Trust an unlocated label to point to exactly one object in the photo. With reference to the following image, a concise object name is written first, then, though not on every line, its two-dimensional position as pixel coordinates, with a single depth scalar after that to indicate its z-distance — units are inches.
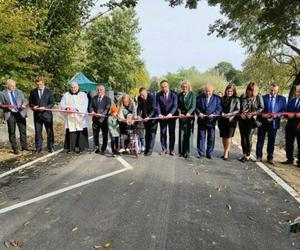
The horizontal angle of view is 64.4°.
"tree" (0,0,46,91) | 274.7
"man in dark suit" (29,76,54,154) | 270.5
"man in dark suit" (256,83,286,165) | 241.8
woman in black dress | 249.0
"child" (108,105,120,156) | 262.0
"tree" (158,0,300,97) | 345.2
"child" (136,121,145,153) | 261.4
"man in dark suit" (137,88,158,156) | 261.3
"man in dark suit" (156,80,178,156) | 259.8
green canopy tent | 702.0
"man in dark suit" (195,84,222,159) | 254.0
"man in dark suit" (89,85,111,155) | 268.2
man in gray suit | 266.8
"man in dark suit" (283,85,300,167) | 236.1
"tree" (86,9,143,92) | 1282.0
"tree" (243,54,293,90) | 930.8
